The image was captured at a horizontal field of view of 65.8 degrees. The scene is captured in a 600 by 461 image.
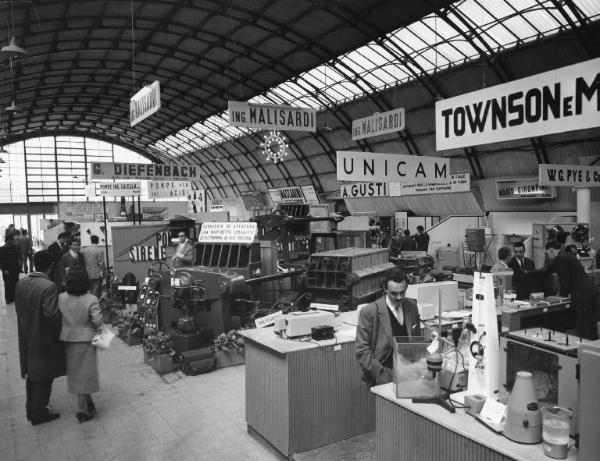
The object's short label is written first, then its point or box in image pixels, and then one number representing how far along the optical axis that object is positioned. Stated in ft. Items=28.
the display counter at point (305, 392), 13.50
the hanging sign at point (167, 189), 53.57
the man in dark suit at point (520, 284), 19.43
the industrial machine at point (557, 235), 31.32
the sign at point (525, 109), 10.16
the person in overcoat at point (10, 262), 36.65
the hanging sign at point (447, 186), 47.03
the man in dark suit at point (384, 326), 11.67
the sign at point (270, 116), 29.25
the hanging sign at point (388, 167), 26.78
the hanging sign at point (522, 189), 51.52
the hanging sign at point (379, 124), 34.83
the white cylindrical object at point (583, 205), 39.24
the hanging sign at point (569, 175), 32.14
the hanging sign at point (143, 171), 39.78
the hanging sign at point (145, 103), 24.53
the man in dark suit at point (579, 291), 19.67
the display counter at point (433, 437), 7.68
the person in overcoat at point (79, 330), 15.81
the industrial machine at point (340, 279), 20.72
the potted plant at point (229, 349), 22.67
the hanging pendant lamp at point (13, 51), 26.17
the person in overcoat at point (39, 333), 15.80
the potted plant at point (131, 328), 27.17
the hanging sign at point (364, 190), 36.78
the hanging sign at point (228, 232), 25.48
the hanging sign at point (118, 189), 42.76
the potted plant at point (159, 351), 22.06
